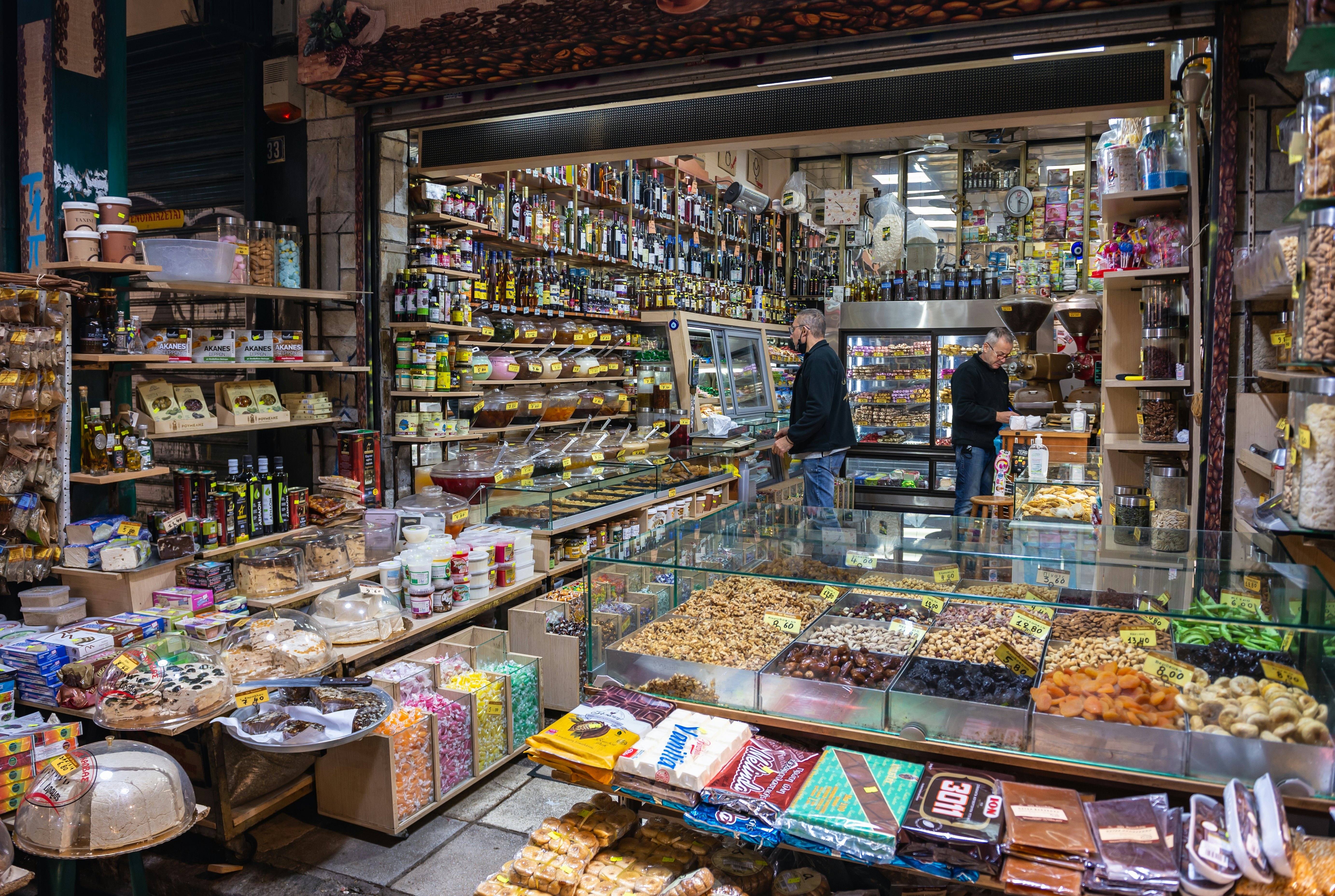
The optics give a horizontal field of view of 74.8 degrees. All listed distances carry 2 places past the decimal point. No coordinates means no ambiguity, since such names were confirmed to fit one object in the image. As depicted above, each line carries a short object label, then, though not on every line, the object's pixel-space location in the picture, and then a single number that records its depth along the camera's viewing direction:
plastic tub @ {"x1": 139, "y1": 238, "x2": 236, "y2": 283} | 3.93
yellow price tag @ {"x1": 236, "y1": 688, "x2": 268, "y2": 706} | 2.79
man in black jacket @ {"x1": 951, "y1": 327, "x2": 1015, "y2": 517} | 6.35
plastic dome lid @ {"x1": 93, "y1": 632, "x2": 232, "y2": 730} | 2.71
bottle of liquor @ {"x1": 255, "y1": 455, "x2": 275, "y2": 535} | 4.13
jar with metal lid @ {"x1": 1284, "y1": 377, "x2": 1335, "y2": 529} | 1.58
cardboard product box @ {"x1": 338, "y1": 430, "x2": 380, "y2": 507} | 4.75
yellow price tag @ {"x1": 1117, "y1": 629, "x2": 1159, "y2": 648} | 2.23
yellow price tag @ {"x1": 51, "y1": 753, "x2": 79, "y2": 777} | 2.32
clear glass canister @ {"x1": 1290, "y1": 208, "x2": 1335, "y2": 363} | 1.53
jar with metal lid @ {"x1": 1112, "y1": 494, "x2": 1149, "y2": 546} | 4.07
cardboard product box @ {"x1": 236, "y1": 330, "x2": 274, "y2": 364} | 4.30
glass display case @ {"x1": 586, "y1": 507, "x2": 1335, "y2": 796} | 1.99
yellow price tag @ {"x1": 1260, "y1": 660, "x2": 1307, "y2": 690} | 2.05
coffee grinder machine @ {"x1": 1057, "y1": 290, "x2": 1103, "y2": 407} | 6.75
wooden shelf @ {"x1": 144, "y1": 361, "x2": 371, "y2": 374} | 4.15
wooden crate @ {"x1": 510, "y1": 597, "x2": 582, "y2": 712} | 4.02
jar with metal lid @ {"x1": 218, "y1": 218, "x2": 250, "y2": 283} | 4.28
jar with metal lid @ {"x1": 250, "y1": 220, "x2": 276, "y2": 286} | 4.63
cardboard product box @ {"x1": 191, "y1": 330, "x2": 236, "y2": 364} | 4.12
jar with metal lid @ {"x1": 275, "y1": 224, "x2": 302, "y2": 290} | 4.73
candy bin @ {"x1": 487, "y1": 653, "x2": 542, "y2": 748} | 3.70
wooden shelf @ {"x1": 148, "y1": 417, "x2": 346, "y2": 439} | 3.92
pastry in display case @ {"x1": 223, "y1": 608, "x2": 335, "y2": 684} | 3.07
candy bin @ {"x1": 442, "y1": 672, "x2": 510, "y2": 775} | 3.42
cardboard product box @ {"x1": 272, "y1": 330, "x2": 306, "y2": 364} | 4.47
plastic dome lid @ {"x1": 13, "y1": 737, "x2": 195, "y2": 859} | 2.22
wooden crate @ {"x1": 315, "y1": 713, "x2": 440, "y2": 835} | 3.02
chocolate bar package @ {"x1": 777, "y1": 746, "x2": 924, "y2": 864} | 1.87
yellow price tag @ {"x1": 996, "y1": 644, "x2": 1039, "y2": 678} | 2.27
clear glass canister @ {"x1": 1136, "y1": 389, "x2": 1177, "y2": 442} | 4.07
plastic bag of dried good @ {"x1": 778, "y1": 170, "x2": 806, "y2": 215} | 10.23
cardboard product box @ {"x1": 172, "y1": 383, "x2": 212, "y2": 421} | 4.01
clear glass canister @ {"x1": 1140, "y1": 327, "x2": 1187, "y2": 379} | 3.98
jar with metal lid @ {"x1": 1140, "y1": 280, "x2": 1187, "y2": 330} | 3.98
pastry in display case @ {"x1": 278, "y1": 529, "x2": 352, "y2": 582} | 3.96
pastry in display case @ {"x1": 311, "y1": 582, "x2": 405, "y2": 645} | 3.43
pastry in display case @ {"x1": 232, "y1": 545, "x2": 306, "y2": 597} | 3.72
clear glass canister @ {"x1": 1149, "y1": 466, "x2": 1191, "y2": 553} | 3.83
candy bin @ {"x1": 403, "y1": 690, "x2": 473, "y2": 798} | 3.27
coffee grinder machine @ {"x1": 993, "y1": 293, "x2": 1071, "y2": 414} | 7.14
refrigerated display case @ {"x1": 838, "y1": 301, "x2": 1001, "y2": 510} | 9.06
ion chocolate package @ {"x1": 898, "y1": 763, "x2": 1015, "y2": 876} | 1.80
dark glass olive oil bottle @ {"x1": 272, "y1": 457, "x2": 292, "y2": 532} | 4.21
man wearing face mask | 5.57
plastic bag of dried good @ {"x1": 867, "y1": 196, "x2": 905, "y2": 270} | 10.01
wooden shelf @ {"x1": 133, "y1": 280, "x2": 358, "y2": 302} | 3.88
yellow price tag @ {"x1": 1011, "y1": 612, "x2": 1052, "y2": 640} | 2.44
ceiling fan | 10.06
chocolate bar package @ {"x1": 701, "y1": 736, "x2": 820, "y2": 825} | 2.00
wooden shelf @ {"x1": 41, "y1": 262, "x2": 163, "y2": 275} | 3.50
